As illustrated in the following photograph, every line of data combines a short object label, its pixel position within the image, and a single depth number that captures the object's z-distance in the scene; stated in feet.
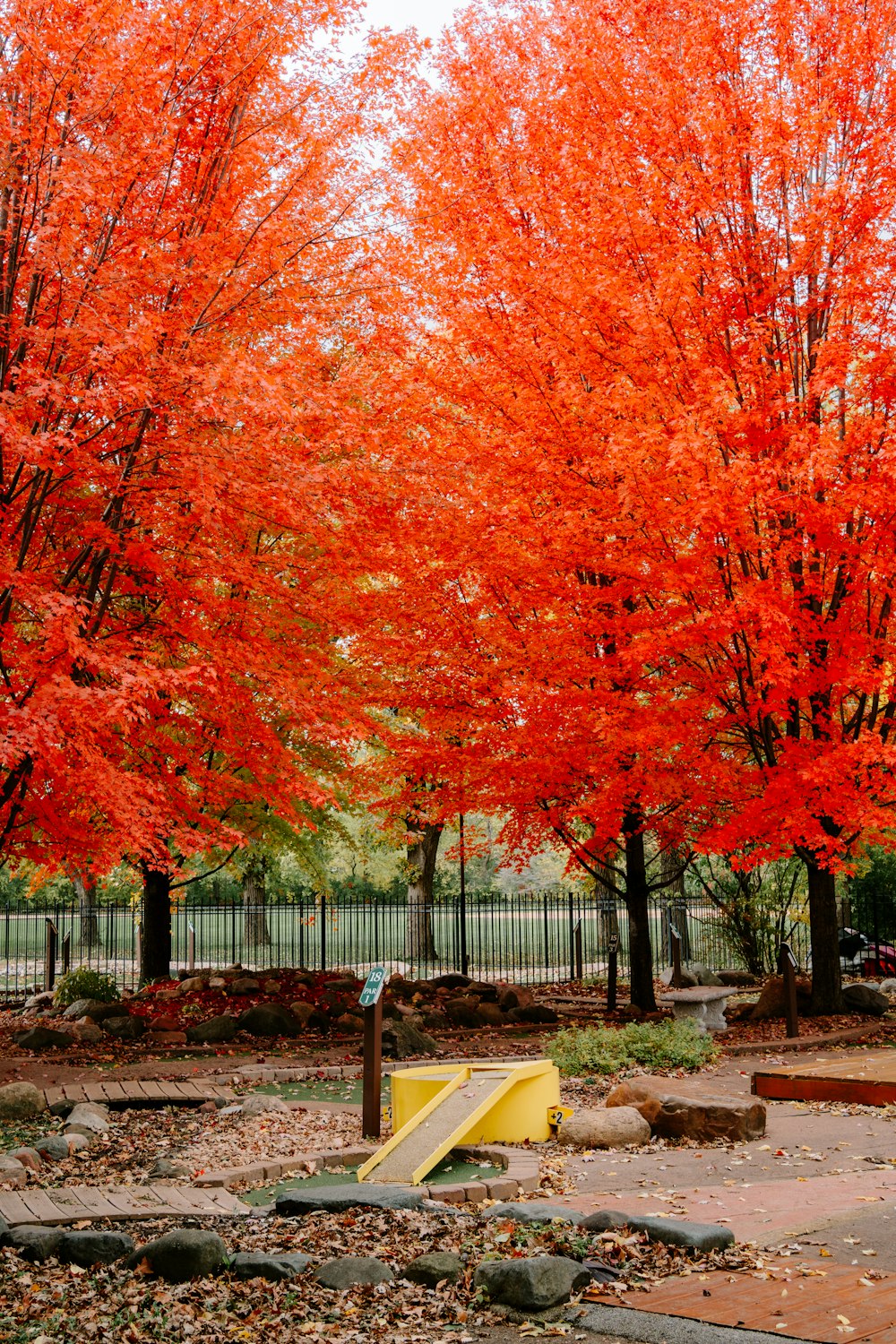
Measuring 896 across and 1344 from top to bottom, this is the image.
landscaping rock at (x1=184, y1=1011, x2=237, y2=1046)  43.86
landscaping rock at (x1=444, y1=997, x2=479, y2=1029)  49.14
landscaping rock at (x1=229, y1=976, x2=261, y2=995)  51.72
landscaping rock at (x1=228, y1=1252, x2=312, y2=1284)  16.28
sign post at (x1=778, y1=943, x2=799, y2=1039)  41.04
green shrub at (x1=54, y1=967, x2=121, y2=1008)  52.37
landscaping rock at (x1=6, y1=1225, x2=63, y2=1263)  17.40
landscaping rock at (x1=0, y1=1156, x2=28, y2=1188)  22.68
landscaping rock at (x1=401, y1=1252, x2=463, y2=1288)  16.06
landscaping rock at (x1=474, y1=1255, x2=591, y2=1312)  14.90
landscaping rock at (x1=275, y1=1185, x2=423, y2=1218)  19.65
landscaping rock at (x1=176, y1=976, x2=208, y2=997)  52.16
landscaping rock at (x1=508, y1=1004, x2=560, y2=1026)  50.14
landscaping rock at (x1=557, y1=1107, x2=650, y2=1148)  25.62
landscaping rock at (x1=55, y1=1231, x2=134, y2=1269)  17.08
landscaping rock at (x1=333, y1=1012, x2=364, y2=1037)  46.42
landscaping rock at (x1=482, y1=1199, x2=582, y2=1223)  18.21
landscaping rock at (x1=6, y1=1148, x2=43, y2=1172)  24.26
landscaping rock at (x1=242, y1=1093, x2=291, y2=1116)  30.81
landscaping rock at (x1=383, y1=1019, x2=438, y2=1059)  39.75
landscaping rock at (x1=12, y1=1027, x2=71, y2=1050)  41.42
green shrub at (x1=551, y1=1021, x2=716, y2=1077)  34.68
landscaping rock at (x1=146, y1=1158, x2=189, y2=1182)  23.03
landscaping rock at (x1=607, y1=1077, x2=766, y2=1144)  25.54
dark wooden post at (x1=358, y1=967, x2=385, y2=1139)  26.94
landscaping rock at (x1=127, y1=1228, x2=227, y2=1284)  16.40
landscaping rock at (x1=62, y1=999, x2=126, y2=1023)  46.09
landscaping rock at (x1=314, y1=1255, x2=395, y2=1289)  15.99
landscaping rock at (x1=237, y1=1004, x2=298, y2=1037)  45.37
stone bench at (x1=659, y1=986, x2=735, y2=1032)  44.09
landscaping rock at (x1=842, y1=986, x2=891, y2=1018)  48.83
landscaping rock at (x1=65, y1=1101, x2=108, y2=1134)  28.27
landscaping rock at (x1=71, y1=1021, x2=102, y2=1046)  42.83
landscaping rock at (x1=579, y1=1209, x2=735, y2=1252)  16.52
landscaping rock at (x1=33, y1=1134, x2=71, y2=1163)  25.29
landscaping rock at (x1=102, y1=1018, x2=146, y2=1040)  43.88
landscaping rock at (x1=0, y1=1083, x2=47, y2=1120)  29.96
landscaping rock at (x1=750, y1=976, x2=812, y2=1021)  47.42
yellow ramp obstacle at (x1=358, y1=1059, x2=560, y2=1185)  23.47
